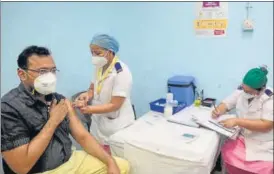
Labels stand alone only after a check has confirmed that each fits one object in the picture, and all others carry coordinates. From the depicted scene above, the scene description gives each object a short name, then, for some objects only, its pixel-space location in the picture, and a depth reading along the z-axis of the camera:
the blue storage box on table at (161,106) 1.94
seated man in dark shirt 1.22
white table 1.36
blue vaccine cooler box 1.98
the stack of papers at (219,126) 1.13
